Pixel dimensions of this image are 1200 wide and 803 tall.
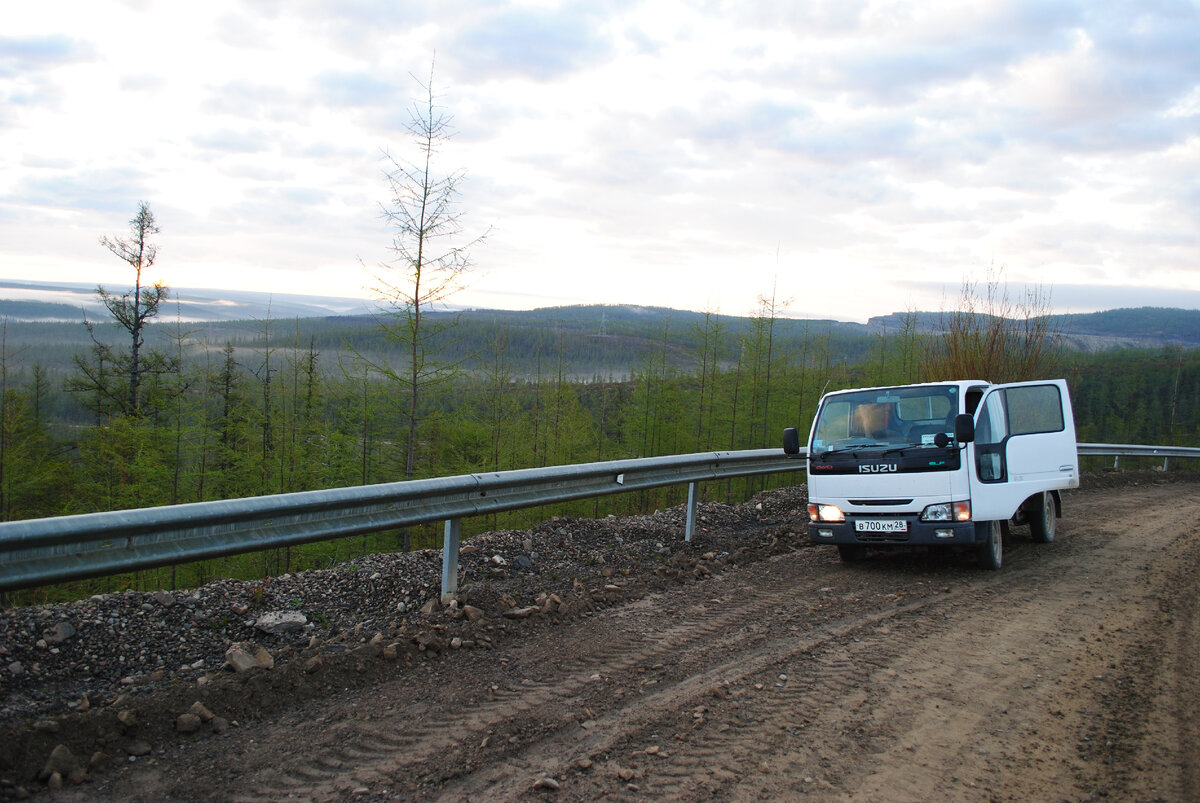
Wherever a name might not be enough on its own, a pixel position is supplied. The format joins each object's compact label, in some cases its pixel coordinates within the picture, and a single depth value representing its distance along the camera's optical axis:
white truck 7.65
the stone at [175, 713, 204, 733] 3.59
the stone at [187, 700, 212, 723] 3.70
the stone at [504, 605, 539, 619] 5.41
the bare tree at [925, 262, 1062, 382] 19.66
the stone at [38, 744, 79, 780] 3.11
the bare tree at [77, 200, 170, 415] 30.03
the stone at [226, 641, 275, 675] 4.20
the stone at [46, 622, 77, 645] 4.13
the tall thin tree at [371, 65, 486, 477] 14.59
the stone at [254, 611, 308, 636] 4.82
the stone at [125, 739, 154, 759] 3.37
